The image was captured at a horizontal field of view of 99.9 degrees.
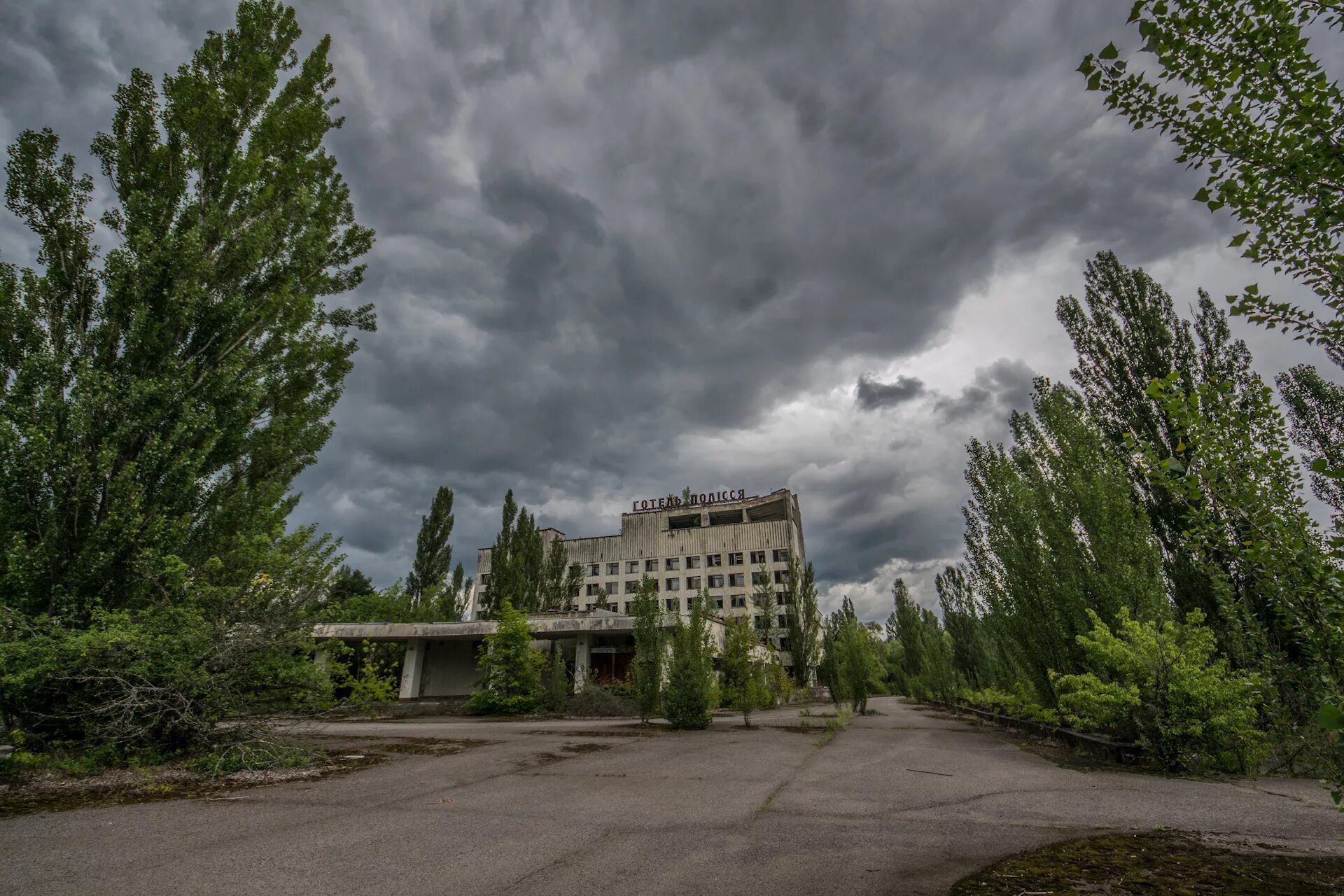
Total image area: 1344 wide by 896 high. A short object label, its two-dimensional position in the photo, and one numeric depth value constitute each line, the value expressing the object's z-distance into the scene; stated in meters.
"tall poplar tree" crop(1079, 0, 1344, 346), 2.41
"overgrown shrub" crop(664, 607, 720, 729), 15.15
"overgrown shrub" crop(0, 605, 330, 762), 6.17
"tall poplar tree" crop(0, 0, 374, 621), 7.04
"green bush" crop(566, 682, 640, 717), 20.61
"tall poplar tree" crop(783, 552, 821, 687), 41.09
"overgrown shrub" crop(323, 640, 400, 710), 8.73
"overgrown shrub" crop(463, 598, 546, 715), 19.84
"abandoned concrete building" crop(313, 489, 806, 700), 56.69
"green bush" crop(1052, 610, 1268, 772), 7.30
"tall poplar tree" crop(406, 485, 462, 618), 40.12
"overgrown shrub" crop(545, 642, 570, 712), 20.52
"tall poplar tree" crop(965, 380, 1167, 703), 10.19
